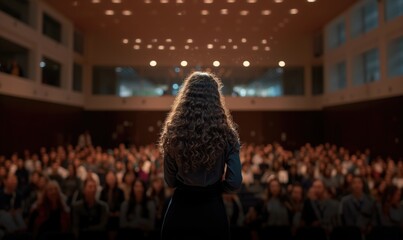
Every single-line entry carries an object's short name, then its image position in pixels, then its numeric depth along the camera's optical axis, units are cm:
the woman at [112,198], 671
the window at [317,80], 2380
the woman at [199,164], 238
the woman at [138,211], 661
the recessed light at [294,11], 766
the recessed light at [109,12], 800
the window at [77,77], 2327
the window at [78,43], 1973
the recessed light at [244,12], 665
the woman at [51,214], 587
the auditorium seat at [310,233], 604
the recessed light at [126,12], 724
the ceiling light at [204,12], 675
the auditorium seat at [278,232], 610
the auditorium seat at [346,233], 609
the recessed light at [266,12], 698
